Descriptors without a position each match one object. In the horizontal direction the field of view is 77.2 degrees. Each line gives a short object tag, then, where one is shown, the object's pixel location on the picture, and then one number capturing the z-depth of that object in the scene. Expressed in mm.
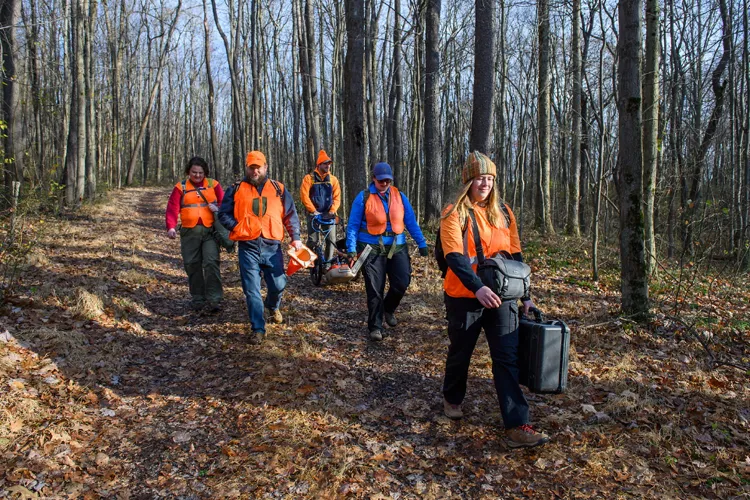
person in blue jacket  5371
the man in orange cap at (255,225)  5320
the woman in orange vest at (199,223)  6180
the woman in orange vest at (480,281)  3357
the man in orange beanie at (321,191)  7996
